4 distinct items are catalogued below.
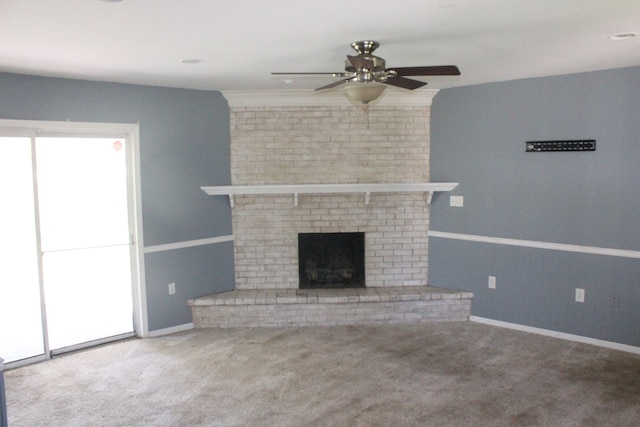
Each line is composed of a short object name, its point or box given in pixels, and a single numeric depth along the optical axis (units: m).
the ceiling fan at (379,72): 2.85
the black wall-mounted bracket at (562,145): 4.51
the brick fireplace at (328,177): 5.54
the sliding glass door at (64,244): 4.29
